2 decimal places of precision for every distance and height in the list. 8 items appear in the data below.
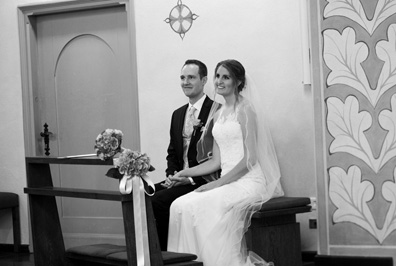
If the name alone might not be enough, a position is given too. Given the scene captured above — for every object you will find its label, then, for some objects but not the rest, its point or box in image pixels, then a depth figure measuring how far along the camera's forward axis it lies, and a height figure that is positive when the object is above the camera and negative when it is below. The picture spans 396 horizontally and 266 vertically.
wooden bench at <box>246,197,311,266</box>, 6.13 -0.93
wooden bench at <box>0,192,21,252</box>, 8.33 -0.99
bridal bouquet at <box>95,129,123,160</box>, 5.73 -0.17
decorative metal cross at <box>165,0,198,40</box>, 7.41 +0.94
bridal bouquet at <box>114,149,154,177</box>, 5.46 -0.30
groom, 7.03 -0.03
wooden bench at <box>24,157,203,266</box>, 5.41 -0.83
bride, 6.03 -0.57
